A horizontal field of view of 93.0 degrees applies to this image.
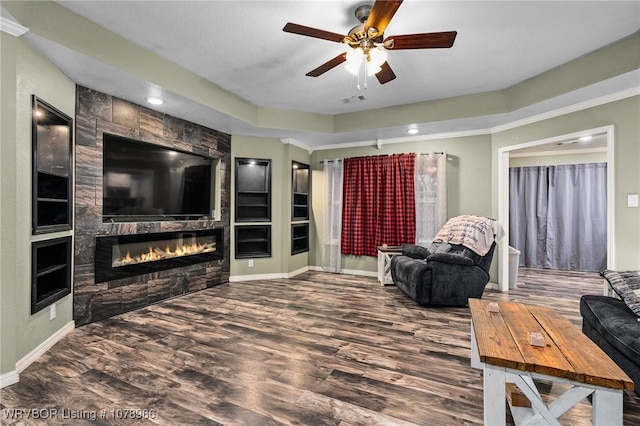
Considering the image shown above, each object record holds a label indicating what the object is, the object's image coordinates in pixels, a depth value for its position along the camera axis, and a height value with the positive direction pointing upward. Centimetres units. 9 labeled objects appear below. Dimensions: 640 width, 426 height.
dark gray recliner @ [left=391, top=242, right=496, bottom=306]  370 -81
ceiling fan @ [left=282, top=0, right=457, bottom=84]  202 +124
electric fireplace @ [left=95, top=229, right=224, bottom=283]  330 -53
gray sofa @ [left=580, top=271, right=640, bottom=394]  180 -78
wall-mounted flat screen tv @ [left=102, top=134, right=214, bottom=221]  344 +38
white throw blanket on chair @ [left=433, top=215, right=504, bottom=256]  381 -28
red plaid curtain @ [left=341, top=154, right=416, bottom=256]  518 +16
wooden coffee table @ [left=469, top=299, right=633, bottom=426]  126 -69
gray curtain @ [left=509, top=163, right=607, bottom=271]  596 -8
